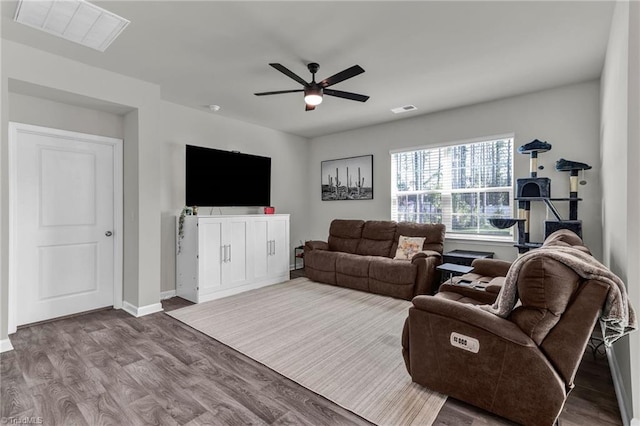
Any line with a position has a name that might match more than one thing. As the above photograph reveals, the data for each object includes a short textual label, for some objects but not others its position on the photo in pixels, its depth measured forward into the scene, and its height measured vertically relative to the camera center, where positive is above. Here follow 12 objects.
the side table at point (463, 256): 4.07 -0.61
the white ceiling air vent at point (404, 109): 4.52 +1.56
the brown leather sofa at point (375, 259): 4.04 -0.70
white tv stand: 4.04 -0.62
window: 4.30 +0.39
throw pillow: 4.52 -0.54
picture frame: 5.69 +0.65
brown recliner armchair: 1.53 -0.74
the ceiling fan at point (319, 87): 2.63 +1.19
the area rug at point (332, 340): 1.96 -1.19
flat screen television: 4.37 +0.53
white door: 3.15 -0.09
